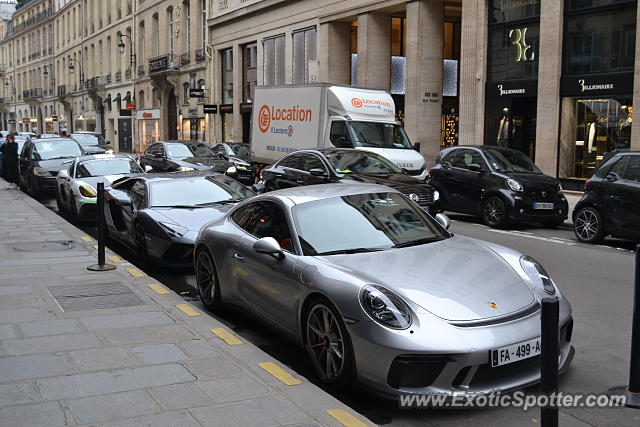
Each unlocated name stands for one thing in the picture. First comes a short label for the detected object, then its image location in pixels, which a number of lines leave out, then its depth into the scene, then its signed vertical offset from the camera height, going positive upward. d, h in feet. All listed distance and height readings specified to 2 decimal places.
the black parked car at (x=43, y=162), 63.67 -3.23
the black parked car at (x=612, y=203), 37.32 -4.05
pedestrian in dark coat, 78.12 -3.62
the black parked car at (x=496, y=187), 45.96 -3.96
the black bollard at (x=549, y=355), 11.23 -3.67
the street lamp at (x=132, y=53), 179.84 +20.07
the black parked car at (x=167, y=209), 29.99 -3.79
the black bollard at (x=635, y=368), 14.97 -5.21
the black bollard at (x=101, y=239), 29.27 -4.68
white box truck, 61.00 +0.47
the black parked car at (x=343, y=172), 43.60 -2.98
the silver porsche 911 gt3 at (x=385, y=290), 14.47 -3.83
